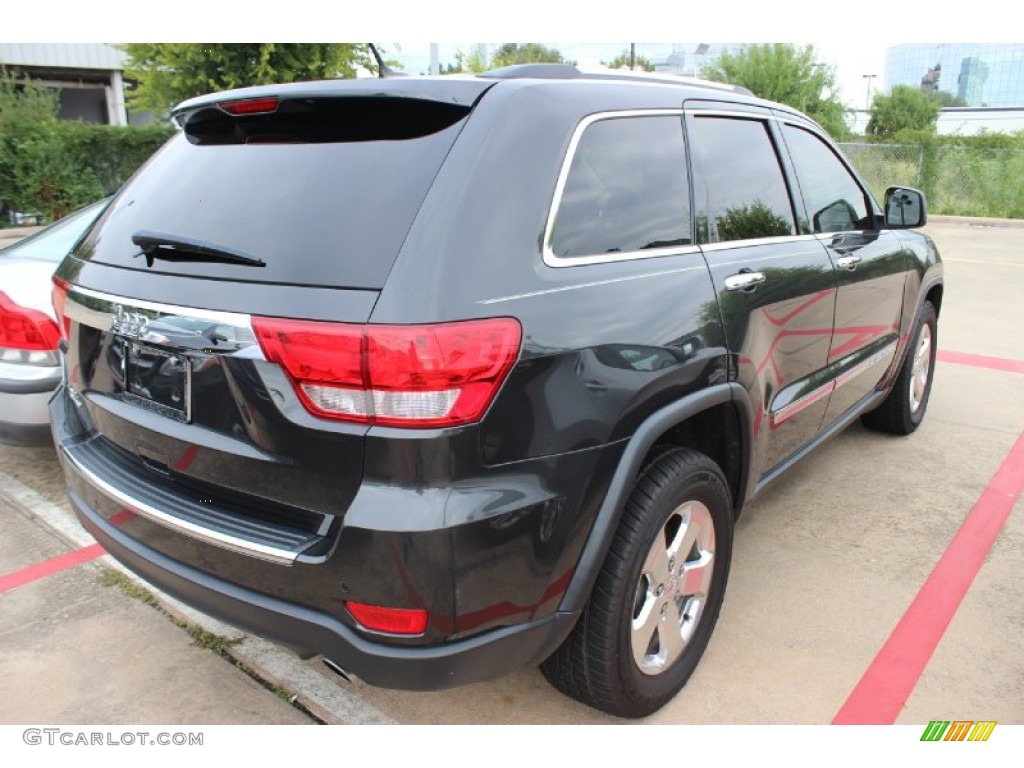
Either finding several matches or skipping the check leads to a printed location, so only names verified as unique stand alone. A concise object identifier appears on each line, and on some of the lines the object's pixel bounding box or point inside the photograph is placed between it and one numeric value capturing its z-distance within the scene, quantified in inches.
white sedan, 141.9
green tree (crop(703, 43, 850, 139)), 1261.1
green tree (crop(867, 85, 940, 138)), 1838.1
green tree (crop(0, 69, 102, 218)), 603.8
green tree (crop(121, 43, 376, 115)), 524.1
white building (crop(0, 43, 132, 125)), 962.1
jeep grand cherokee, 69.7
